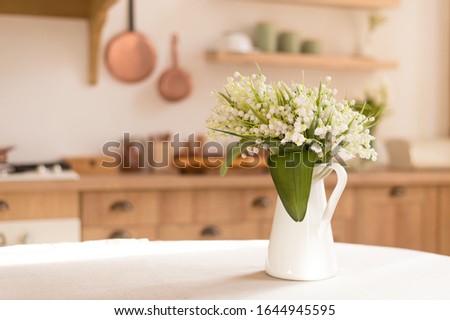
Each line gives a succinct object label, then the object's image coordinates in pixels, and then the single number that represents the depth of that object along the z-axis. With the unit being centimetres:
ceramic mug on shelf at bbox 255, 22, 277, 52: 329
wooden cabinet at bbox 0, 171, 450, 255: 256
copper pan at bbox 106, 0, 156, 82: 315
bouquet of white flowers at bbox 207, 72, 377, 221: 121
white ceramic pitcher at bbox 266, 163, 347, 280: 125
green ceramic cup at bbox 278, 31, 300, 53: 333
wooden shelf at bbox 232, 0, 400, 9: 330
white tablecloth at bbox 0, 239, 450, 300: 117
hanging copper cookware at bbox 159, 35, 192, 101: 323
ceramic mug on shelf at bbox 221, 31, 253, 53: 318
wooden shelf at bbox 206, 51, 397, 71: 318
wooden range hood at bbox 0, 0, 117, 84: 294
